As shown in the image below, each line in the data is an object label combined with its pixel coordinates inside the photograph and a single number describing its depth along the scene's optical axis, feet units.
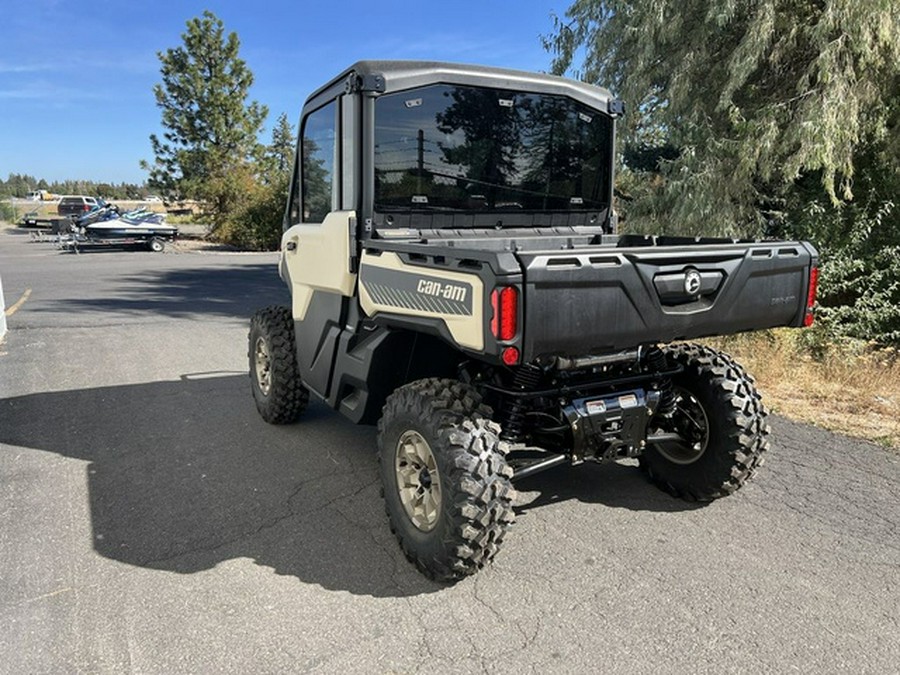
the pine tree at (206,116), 101.04
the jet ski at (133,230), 83.56
